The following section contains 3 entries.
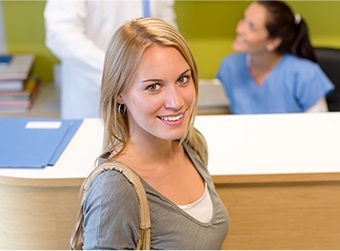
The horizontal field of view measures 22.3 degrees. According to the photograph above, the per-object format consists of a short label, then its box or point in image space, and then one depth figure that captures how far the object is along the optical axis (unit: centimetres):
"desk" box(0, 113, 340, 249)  211
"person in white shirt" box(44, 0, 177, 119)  281
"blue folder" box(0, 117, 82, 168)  215
